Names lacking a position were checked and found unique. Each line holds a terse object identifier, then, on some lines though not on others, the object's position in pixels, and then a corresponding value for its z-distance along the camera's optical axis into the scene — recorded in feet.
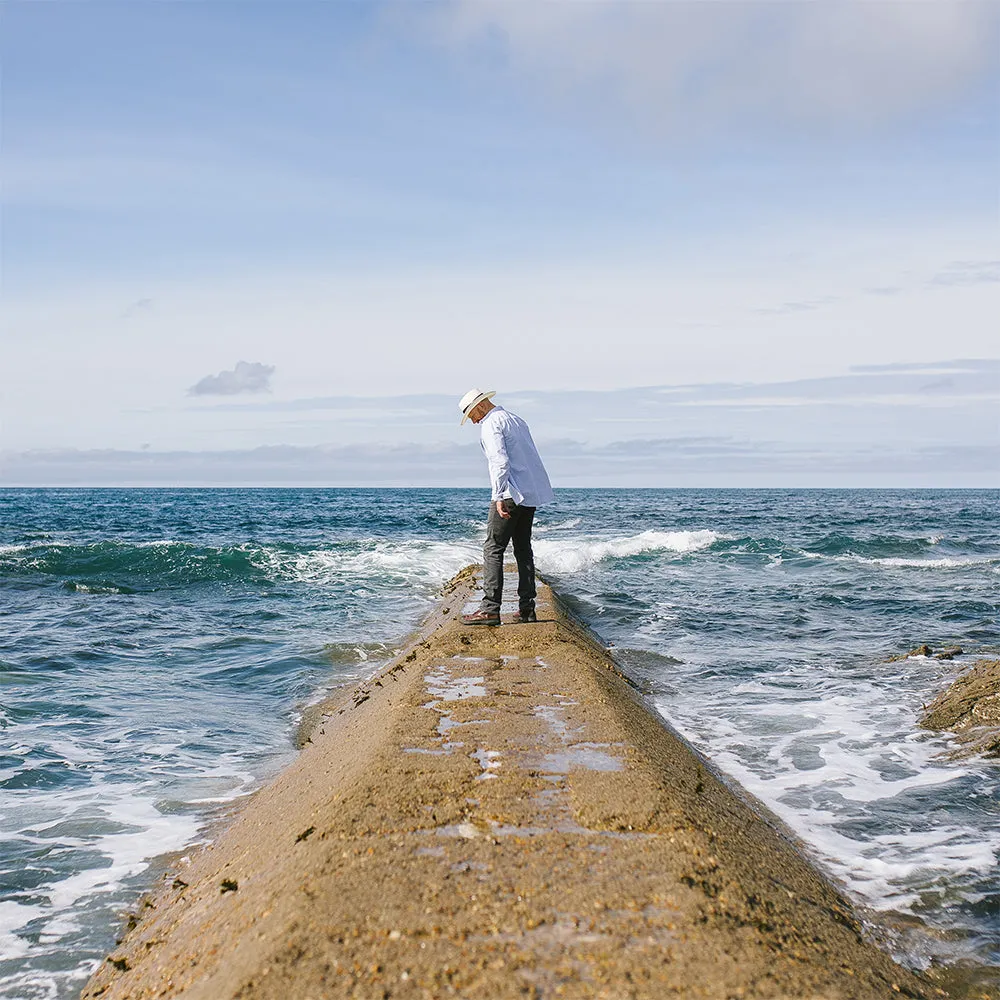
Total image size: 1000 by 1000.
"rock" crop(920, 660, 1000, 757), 20.31
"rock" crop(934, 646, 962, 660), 30.30
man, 24.02
